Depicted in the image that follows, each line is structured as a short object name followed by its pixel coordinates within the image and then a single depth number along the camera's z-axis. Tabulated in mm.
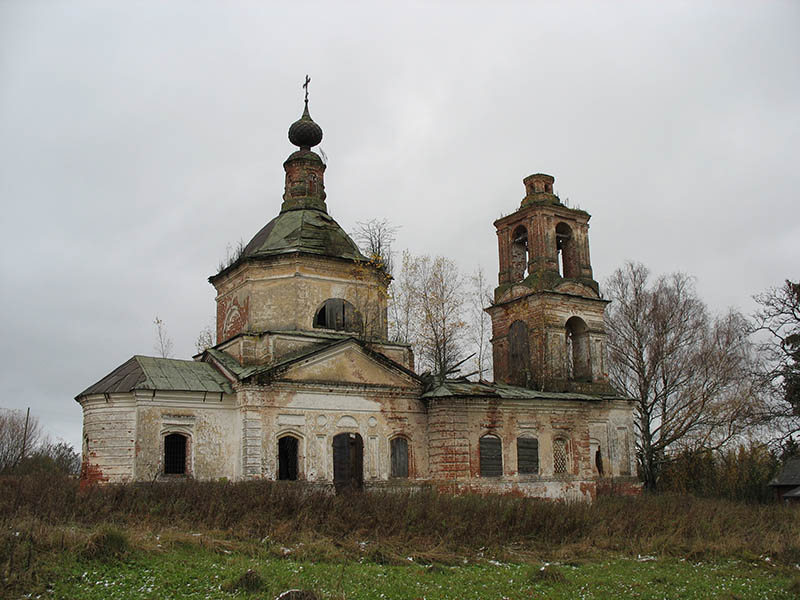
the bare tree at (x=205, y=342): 30531
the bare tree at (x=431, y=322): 22922
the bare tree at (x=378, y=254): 21631
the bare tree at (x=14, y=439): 36312
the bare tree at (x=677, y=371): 28359
